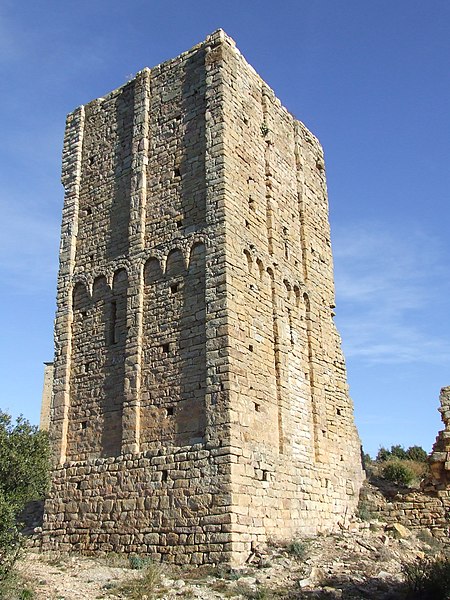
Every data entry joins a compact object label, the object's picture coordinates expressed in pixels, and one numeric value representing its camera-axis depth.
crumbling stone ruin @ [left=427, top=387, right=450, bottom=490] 15.52
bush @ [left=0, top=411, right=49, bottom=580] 10.32
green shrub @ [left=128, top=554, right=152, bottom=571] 11.21
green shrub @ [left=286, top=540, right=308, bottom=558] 11.47
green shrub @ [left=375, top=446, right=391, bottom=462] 23.23
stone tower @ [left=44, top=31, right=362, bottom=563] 11.95
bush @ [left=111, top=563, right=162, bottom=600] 9.62
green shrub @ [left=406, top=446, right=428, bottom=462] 24.06
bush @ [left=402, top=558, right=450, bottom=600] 9.32
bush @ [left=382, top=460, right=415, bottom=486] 17.06
